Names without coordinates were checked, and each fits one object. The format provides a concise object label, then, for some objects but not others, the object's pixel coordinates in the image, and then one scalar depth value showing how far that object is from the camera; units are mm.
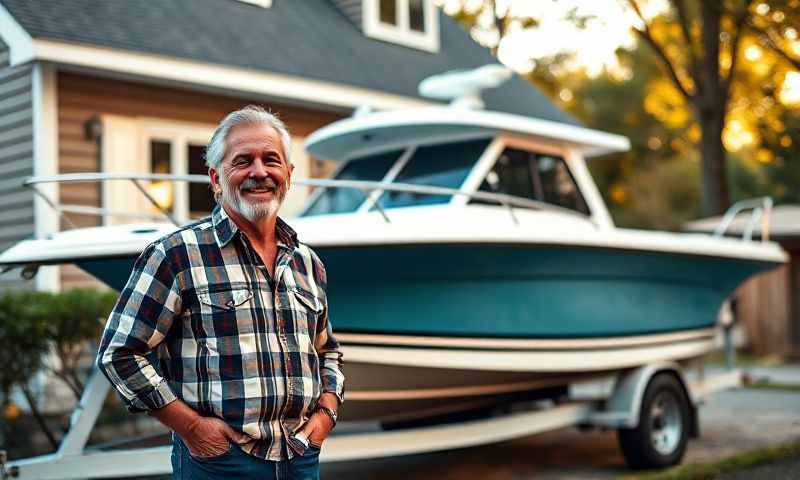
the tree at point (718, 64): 13664
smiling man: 2520
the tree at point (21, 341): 6172
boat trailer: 4461
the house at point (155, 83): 6211
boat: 4926
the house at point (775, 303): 14516
